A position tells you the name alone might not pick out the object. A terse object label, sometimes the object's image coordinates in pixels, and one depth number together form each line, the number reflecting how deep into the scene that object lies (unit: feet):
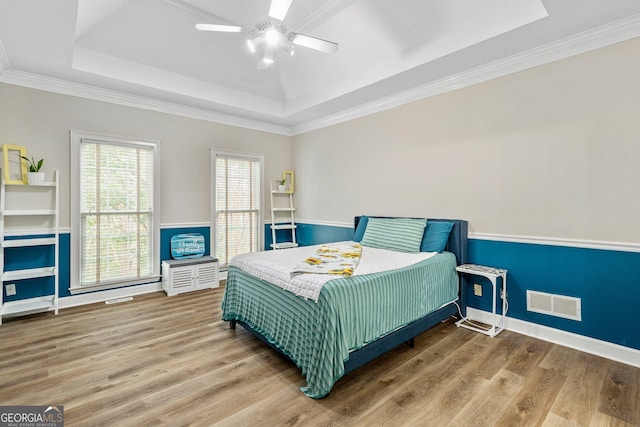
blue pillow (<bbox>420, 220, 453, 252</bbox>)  10.80
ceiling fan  8.18
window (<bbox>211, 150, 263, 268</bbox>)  15.92
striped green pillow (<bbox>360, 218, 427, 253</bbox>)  11.18
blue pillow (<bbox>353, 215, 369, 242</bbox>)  13.58
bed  6.40
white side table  9.53
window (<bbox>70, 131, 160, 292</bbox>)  12.17
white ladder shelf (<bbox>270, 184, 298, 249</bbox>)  17.68
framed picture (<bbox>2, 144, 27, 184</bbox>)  10.59
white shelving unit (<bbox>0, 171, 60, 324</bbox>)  10.44
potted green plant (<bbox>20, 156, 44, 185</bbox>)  10.74
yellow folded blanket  7.58
